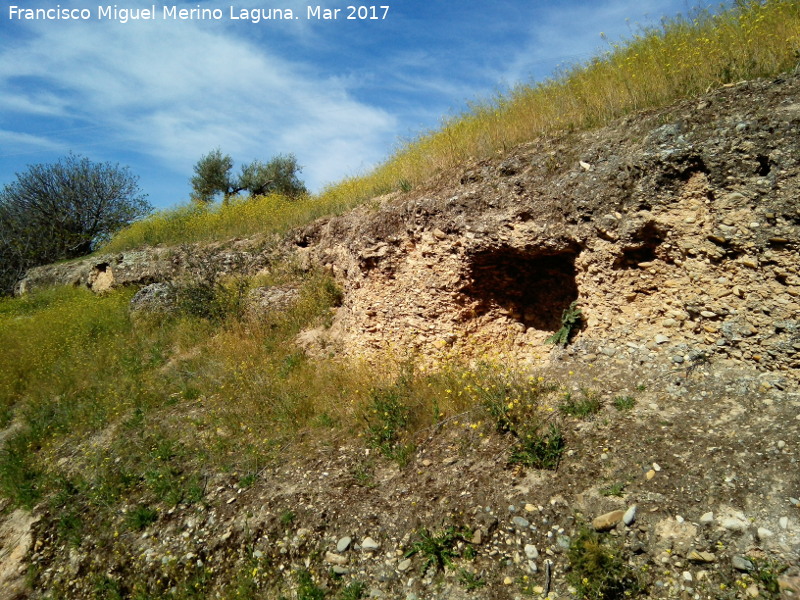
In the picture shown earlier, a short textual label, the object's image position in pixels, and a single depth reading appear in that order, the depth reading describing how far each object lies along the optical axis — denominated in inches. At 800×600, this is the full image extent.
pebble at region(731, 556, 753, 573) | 109.7
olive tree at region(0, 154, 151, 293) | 828.6
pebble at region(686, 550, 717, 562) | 114.3
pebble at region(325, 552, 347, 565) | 150.4
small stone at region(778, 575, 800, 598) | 102.7
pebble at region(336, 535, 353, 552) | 153.7
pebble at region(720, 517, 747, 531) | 117.6
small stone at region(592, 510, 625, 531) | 129.3
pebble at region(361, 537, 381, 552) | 151.4
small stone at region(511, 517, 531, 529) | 139.2
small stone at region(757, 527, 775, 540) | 113.9
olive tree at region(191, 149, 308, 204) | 823.7
